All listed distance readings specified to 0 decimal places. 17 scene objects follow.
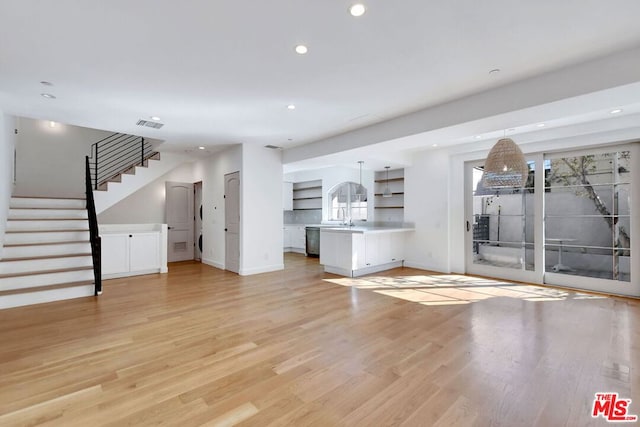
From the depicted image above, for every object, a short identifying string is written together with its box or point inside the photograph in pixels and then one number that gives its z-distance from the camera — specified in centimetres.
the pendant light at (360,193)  861
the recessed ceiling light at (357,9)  209
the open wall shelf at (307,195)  975
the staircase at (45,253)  420
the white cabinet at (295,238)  930
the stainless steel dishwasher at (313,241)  856
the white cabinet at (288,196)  1012
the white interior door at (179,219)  779
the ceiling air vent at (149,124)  471
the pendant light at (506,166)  368
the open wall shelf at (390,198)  758
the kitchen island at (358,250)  591
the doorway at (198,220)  807
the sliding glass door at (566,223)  462
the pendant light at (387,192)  738
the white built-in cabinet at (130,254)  555
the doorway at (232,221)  628
